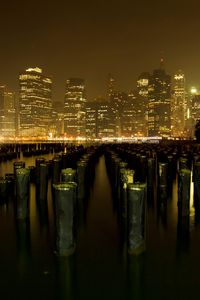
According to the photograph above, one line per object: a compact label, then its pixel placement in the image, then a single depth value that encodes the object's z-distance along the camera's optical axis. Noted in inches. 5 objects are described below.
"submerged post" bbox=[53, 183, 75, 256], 186.4
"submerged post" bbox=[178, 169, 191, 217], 266.5
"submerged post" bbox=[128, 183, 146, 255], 189.5
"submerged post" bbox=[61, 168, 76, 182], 266.4
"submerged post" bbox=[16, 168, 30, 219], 262.2
